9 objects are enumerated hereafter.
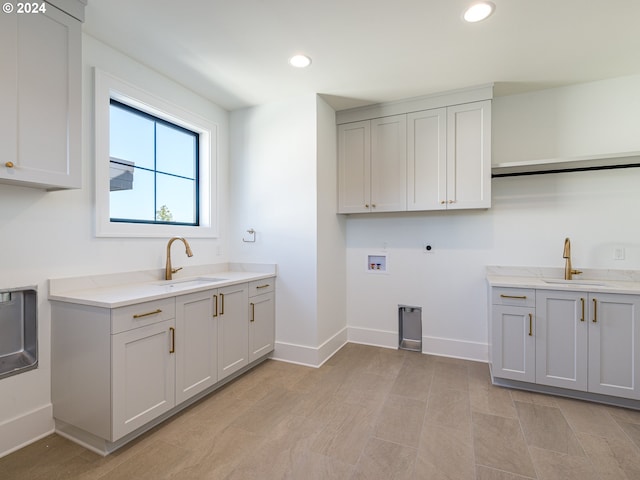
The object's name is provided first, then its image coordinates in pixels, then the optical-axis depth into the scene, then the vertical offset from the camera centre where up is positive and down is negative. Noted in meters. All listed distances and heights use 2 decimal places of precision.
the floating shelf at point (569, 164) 2.47 +0.65
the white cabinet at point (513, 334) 2.45 -0.78
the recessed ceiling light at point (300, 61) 2.39 +1.41
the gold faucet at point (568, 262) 2.69 -0.21
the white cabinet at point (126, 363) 1.71 -0.77
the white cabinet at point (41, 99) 1.55 +0.75
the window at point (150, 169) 2.41 +0.61
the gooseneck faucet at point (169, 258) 2.57 -0.17
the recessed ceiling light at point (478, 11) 1.83 +1.39
